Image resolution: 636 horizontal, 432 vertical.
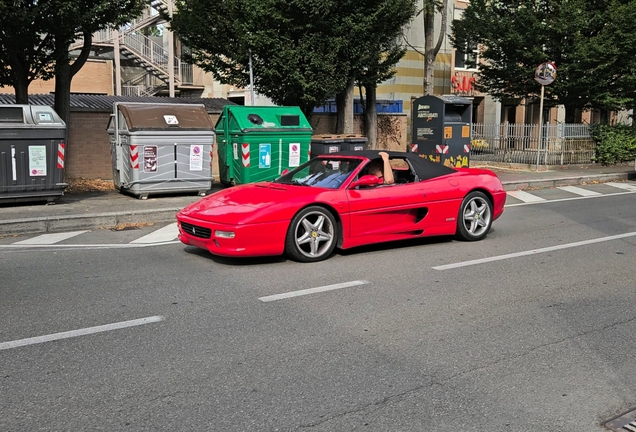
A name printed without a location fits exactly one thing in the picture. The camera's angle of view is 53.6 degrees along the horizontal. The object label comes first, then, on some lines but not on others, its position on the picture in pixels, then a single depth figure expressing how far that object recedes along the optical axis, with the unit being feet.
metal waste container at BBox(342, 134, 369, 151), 48.29
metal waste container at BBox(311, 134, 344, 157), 47.75
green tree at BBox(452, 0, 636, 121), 69.00
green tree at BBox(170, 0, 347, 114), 50.47
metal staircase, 97.91
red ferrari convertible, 22.52
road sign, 60.29
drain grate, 11.07
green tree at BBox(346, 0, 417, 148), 53.42
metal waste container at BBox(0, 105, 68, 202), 35.73
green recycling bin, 44.32
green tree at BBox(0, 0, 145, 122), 39.37
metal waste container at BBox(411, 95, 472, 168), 57.16
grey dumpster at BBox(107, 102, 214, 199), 40.22
